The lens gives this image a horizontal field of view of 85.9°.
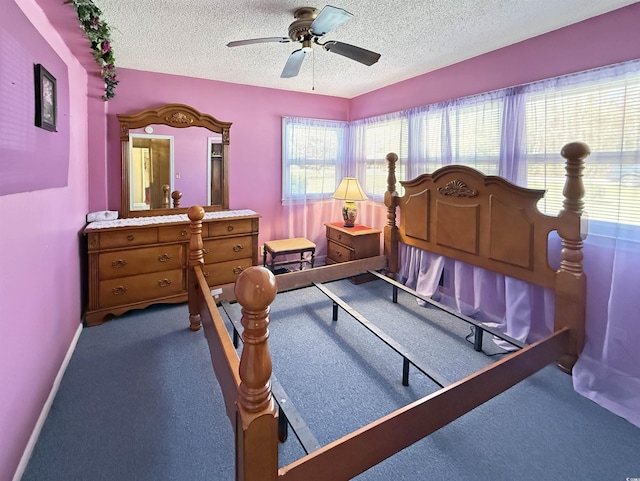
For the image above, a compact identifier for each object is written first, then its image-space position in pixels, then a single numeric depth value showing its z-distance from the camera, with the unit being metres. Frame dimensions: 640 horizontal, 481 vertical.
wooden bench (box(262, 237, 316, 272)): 4.10
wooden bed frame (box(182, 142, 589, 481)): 0.99
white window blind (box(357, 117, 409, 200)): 3.89
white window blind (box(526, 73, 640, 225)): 2.07
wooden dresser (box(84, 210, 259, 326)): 2.95
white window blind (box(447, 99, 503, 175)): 2.90
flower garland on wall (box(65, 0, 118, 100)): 1.92
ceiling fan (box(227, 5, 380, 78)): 2.09
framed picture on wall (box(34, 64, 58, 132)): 1.71
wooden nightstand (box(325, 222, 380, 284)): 3.98
